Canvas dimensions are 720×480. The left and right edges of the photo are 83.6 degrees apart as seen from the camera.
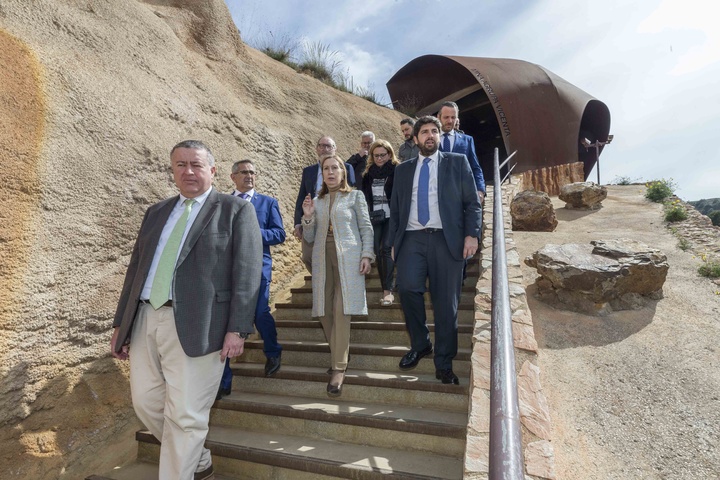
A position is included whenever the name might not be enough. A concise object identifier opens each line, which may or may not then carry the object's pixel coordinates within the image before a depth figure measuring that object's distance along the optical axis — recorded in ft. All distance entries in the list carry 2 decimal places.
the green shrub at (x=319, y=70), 29.40
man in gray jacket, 6.24
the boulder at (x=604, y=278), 16.52
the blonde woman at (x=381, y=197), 12.86
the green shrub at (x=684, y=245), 22.22
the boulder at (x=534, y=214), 27.20
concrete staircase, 7.48
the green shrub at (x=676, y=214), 27.12
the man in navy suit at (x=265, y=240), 10.23
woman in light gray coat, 9.27
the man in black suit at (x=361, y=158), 15.25
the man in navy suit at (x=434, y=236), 8.67
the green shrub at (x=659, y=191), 33.68
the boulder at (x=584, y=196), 32.30
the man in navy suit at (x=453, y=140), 13.34
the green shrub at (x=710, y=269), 18.56
